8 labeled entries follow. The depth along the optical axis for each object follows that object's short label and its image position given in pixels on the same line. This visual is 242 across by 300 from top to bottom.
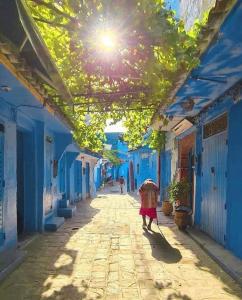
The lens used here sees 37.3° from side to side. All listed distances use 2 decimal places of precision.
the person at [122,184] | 31.13
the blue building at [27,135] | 4.33
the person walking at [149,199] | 10.67
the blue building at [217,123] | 4.40
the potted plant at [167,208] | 13.80
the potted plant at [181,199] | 10.29
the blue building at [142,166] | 21.80
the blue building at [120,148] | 46.73
